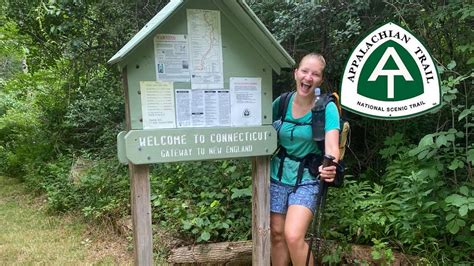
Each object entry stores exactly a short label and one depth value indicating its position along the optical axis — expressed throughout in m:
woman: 2.75
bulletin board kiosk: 2.39
